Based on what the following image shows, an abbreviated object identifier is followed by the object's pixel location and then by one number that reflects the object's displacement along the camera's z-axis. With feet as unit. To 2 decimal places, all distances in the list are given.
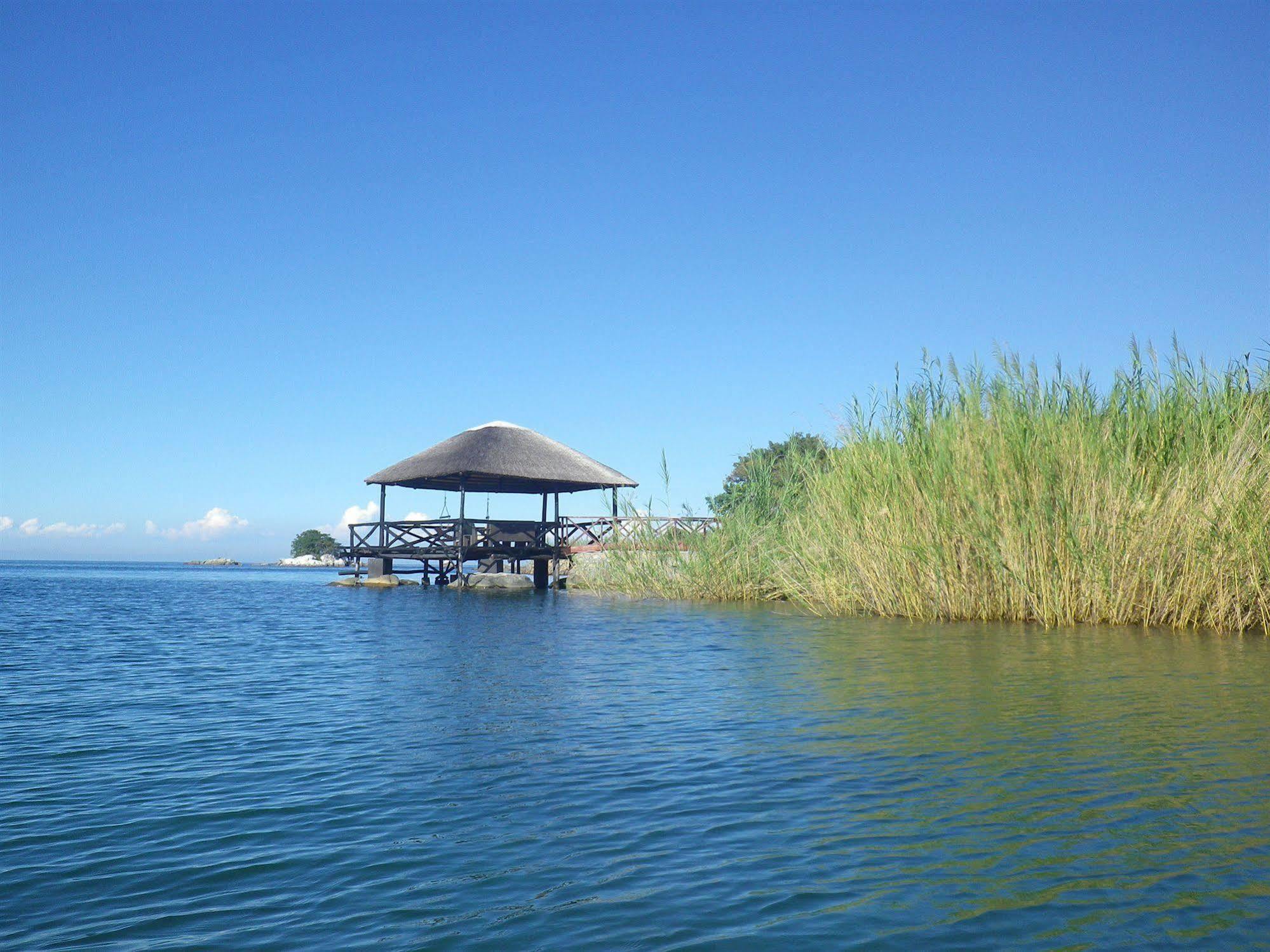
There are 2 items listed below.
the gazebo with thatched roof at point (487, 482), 86.12
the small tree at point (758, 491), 58.70
